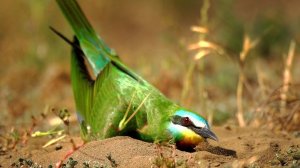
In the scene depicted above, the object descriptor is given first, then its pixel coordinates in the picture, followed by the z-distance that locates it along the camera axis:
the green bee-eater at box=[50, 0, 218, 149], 7.40
